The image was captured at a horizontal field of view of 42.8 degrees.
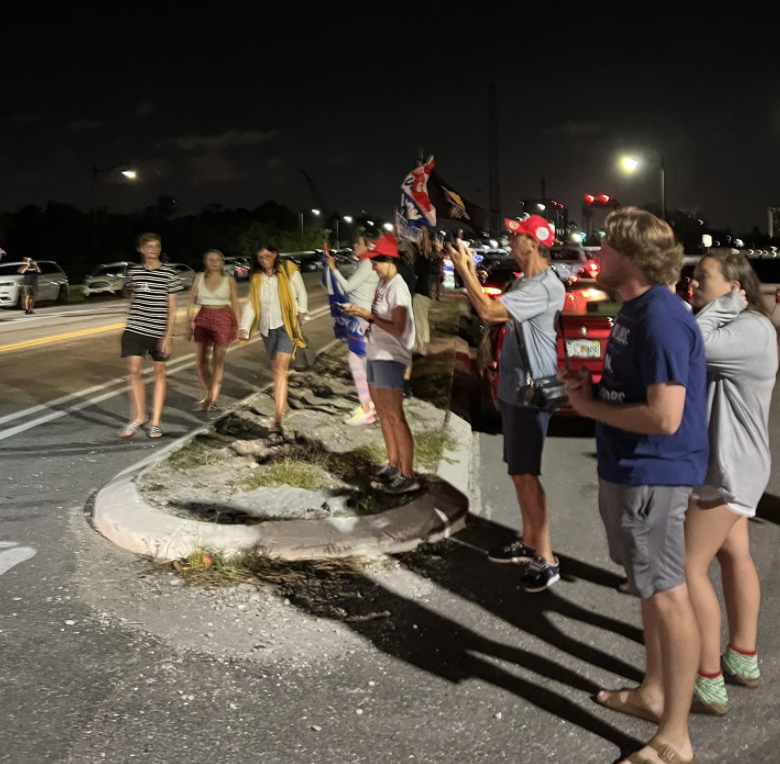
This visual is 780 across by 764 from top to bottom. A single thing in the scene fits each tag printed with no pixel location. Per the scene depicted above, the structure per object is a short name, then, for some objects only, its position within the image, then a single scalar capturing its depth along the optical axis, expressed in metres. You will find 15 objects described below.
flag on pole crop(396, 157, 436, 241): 10.72
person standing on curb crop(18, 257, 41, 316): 28.96
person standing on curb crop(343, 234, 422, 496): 6.80
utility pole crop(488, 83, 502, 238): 147.73
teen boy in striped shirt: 9.14
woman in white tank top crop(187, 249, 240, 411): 10.55
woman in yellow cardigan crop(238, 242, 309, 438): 9.36
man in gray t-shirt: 5.20
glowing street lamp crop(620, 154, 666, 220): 32.72
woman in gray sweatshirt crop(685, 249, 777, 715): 3.86
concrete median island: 5.73
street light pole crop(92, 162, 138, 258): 52.22
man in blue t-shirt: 3.38
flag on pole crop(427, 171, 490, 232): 10.71
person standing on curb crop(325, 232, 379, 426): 9.09
